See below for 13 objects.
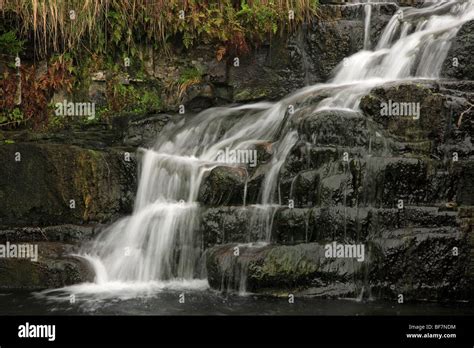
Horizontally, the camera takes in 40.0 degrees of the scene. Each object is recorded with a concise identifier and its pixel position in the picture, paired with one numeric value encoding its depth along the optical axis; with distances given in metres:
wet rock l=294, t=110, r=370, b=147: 8.98
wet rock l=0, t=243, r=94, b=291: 8.44
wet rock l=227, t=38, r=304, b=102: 12.23
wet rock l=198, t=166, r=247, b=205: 9.00
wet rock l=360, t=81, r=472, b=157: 8.79
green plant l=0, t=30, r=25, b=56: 11.15
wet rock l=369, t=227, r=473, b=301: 7.37
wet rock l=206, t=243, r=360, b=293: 7.61
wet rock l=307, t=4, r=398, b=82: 12.41
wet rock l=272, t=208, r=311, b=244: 8.04
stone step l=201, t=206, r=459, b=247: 7.79
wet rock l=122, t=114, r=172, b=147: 11.19
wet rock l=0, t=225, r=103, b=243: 9.23
